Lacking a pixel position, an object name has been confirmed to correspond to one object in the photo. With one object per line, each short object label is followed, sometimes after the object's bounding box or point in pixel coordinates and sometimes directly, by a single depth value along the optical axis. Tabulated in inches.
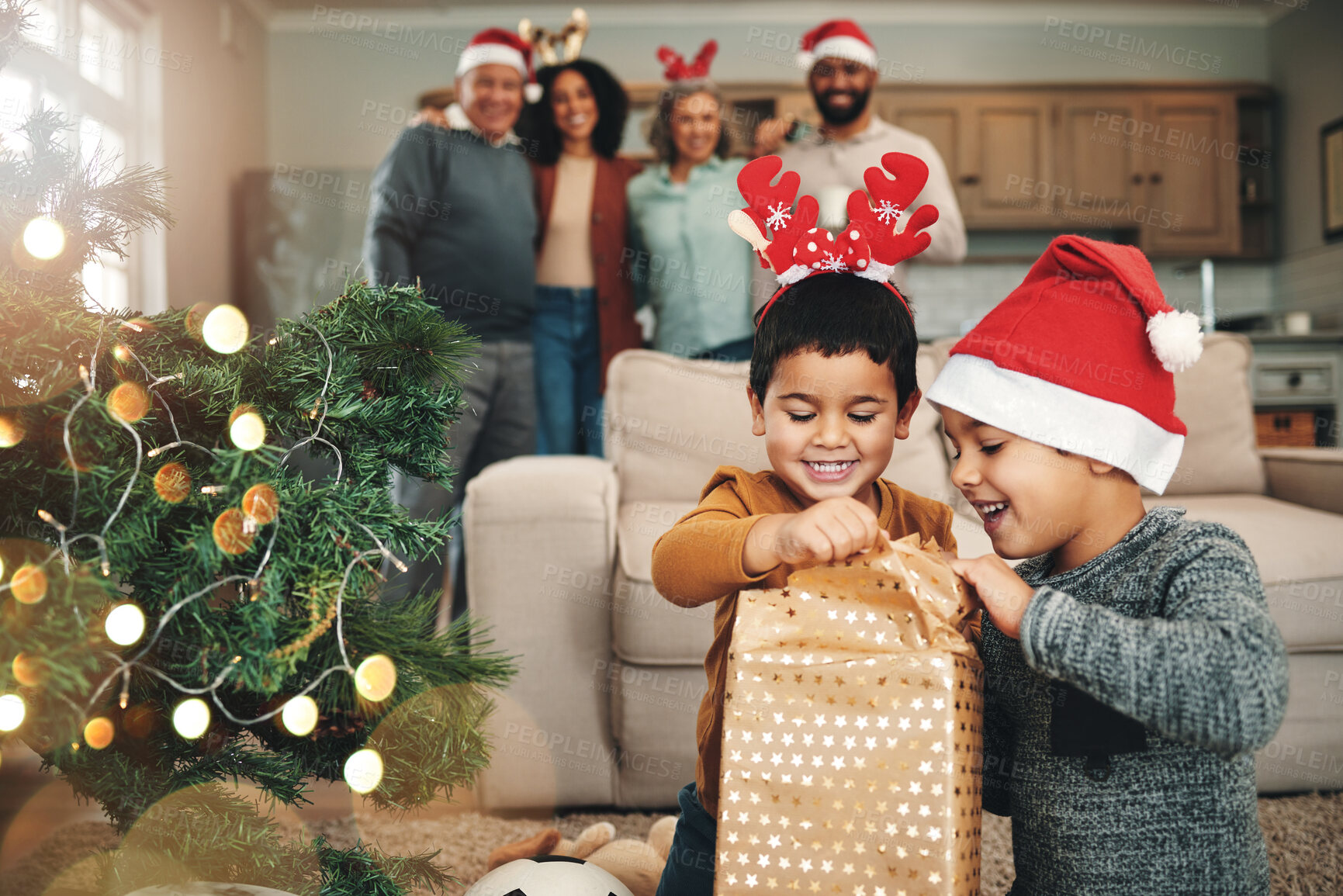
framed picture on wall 178.2
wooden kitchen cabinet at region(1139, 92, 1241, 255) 190.5
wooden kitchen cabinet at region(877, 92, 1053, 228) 188.5
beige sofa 60.5
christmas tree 25.2
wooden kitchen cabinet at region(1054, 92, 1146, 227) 190.5
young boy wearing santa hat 27.8
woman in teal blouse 99.5
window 127.1
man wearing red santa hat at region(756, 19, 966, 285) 99.2
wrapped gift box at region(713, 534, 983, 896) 27.3
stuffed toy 44.1
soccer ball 34.8
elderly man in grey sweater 94.6
